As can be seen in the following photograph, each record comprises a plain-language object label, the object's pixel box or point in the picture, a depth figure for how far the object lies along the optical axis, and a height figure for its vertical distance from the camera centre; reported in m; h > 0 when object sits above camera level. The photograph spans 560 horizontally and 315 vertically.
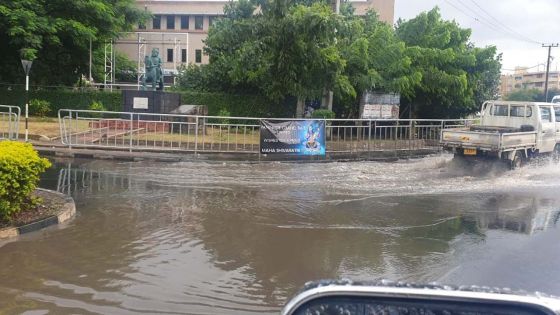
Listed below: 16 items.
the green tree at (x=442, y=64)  25.64 +2.67
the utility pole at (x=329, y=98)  23.33 +0.75
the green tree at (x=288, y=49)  19.78 +2.39
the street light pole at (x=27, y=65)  18.72 +1.39
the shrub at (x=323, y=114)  22.37 +0.08
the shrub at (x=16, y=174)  7.51 -0.92
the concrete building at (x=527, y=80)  136.06 +11.13
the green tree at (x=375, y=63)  22.64 +2.25
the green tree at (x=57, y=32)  29.28 +4.26
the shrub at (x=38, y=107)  31.72 +0.02
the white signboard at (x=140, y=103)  25.34 +0.34
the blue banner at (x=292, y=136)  17.14 -0.65
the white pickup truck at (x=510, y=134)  15.24 -0.35
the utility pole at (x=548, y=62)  59.67 +6.42
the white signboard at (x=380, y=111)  24.00 +0.26
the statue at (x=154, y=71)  27.50 +1.96
